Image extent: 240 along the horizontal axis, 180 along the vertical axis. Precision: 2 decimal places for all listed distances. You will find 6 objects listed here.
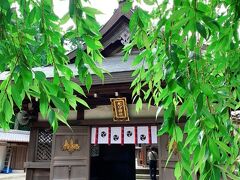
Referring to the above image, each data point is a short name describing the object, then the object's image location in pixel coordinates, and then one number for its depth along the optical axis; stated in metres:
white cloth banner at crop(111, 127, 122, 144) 6.23
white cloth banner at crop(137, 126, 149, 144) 6.02
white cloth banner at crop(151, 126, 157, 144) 5.97
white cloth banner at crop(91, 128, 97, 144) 6.31
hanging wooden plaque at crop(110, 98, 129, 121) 5.88
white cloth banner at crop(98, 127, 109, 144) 6.28
